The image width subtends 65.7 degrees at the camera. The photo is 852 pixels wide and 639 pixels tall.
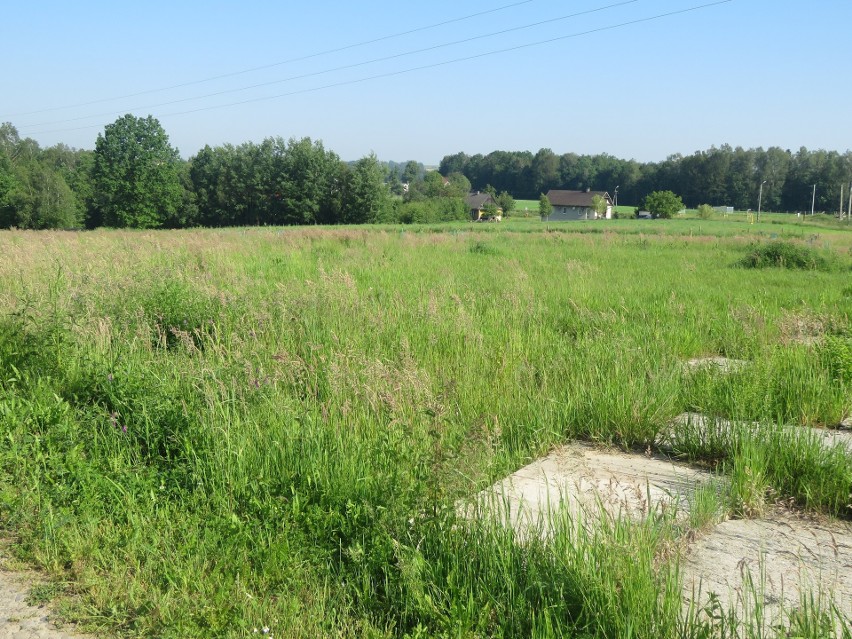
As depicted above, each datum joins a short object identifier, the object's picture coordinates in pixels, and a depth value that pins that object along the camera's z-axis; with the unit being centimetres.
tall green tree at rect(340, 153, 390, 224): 7838
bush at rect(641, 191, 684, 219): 8700
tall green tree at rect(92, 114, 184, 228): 7694
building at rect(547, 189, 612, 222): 11756
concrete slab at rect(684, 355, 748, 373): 643
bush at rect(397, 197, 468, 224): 8305
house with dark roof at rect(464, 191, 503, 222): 11648
